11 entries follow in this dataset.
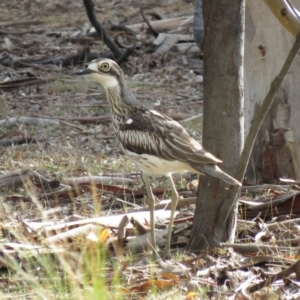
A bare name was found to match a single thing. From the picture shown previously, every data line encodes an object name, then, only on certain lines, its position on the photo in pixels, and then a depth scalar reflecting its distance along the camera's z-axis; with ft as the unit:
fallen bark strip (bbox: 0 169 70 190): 44.24
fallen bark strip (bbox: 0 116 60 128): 60.39
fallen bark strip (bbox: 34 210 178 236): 35.81
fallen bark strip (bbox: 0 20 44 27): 92.73
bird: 33.37
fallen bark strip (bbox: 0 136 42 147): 56.08
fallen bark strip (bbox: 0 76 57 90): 71.46
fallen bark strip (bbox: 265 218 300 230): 35.40
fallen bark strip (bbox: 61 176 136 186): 43.96
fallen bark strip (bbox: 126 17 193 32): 87.83
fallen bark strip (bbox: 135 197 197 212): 38.73
